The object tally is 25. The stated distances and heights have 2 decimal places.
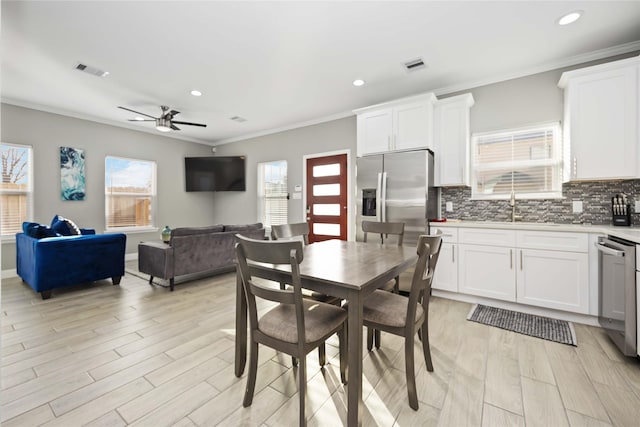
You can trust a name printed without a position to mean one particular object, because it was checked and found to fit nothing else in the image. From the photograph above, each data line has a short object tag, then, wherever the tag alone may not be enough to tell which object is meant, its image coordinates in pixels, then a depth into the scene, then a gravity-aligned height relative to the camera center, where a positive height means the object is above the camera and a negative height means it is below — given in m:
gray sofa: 3.62 -0.55
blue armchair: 3.23 -0.58
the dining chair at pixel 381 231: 2.18 -0.20
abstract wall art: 4.72 +0.69
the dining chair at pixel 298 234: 1.98 -0.21
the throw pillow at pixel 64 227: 3.77 -0.19
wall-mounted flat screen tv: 6.39 +0.90
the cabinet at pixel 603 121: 2.56 +0.86
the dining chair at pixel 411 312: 1.57 -0.63
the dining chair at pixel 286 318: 1.35 -0.62
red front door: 4.85 +0.26
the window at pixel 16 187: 4.23 +0.42
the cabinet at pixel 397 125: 3.47 +1.15
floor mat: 2.44 -1.10
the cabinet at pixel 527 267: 2.65 -0.59
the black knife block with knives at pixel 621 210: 2.71 +0.00
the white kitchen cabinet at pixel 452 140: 3.44 +0.90
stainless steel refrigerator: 3.38 +0.26
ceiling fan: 4.39 +1.47
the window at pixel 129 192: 5.39 +0.43
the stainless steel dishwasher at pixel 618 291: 2.01 -0.65
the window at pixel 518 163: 3.18 +0.57
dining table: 1.33 -0.35
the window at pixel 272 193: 5.82 +0.42
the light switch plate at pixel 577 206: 3.02 +0.04
